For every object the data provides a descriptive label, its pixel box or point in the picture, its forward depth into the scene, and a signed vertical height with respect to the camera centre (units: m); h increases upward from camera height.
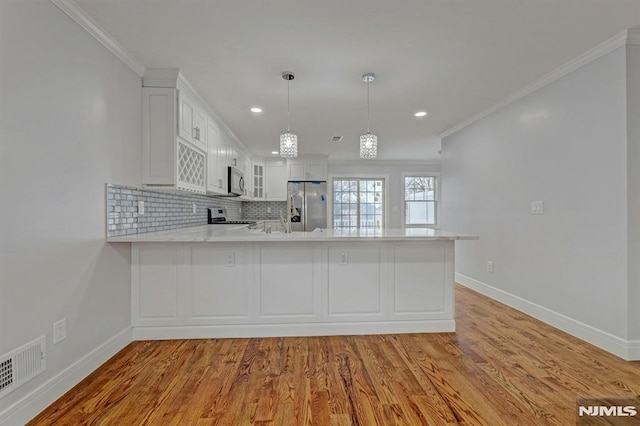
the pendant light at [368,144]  2.82 +0.68
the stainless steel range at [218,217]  4.55 -0.06
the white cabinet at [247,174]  5.54 +0.80
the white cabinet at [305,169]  6.33 +0.97
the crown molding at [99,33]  1.75 +1.26
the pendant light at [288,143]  2.75 +0.67
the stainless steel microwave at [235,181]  4.35 +0.51
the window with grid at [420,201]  7.24 +0.32
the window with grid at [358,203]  7.19 +0.26
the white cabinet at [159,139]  2.60 +0.68
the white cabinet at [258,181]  6.33 +0.72
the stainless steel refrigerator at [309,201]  6.29 +0.27
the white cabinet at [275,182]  6.41 +0.70
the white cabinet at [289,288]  2.50 -0.67
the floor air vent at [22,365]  1.40 -0.79
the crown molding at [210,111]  2.71 +1.24
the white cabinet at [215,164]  3.54 +0.65
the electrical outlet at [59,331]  1.70 -0.71
